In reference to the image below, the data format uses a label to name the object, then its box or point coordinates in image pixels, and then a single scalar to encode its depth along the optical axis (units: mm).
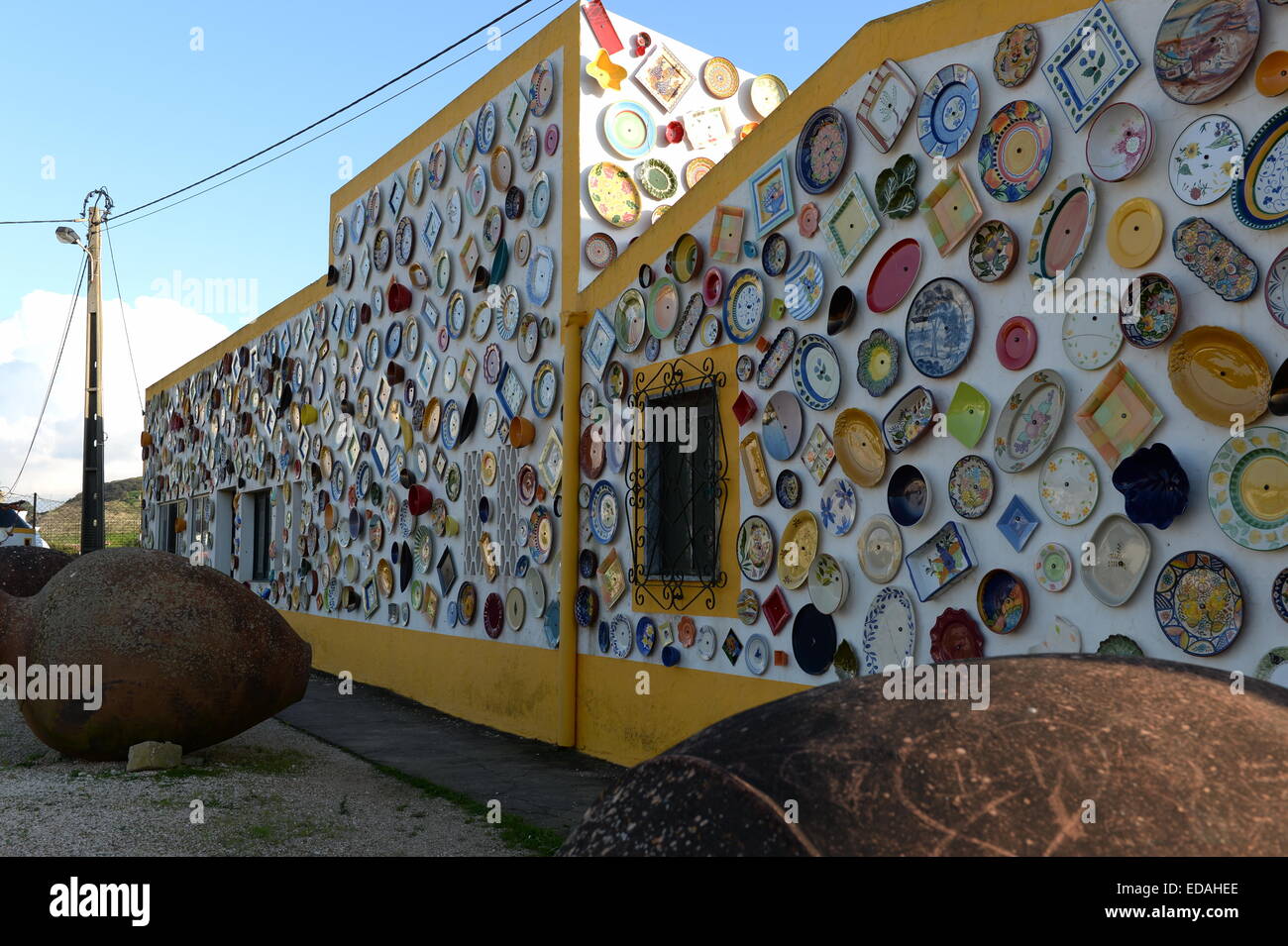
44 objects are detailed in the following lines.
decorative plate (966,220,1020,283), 4754
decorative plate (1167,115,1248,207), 4008
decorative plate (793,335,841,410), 5621
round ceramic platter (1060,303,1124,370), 4344
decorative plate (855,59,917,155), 5320
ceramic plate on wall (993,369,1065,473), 4523
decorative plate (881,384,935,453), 5086
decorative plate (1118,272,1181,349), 4117
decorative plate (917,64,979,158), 4984
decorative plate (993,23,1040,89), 4738
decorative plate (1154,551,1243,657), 3895
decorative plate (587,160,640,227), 7996
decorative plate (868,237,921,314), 5242
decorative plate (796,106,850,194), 5715
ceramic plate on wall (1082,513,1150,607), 4188
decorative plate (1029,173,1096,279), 4465
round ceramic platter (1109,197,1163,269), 4203
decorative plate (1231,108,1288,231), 3828
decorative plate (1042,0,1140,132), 4387
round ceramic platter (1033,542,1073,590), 4453
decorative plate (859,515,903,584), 5211
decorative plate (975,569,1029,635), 4617
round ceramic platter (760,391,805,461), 5855
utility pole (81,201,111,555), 17875
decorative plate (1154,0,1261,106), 3975
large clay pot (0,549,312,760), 6090
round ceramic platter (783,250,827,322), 5799
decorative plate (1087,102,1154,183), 4273
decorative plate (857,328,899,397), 5281
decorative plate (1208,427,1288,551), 3758
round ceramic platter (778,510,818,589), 5730
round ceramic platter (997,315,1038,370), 4648
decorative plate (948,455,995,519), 4789
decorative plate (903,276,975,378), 4938
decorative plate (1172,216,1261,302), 3904
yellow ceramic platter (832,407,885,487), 5340
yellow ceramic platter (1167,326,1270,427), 3852
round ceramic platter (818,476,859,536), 5473
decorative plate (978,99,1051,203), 4672
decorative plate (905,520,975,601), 4871
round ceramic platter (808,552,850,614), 5496
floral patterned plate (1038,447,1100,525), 4379
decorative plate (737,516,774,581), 6051
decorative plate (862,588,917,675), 5125
